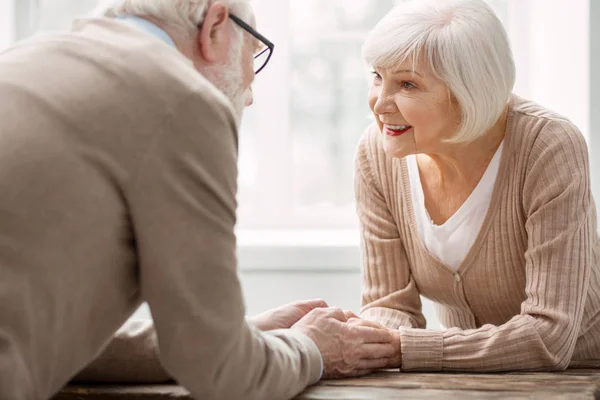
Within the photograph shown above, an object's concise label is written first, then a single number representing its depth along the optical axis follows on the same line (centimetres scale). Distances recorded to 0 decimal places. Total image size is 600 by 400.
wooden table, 179
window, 330
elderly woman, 200
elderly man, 160
